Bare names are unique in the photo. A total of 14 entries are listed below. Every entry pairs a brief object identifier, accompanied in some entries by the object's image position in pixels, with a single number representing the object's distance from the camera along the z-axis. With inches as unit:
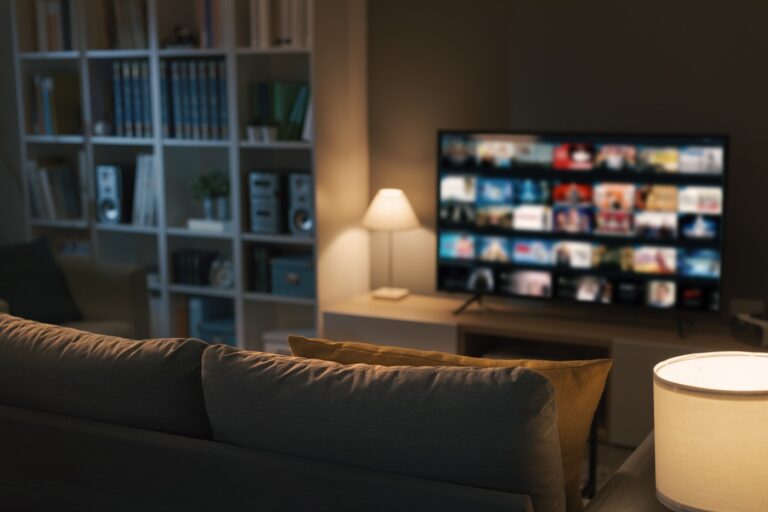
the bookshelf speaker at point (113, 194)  203.2
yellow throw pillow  76.9
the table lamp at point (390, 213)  180.7
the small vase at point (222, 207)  197.0
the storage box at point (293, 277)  186.1
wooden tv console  156.3
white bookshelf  182.5
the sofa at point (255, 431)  69.2
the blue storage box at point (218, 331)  197.8
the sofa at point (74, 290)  172.1
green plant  195.9
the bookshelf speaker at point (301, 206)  183.6
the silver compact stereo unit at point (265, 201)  186.4
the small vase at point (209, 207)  197.5
